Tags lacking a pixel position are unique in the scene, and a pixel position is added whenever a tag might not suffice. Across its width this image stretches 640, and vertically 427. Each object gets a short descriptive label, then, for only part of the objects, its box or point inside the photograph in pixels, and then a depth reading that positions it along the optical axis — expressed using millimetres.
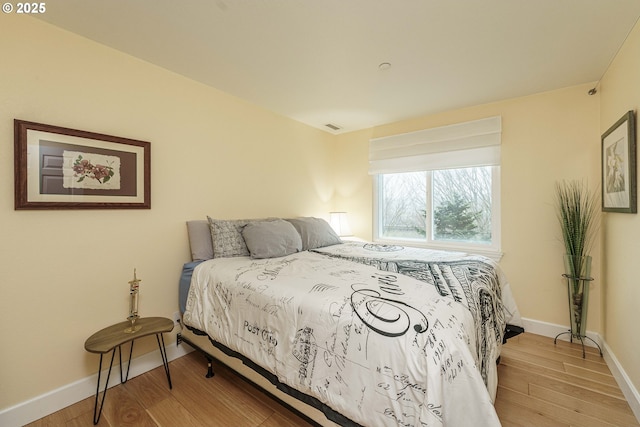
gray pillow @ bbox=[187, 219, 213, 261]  2236
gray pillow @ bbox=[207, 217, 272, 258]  2268
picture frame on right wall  1694
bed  983
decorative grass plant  2326
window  2953
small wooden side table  1579
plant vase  2334
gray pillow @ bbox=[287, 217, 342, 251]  2788
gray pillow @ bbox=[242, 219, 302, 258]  2285
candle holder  1799
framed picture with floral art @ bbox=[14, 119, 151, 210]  1578
